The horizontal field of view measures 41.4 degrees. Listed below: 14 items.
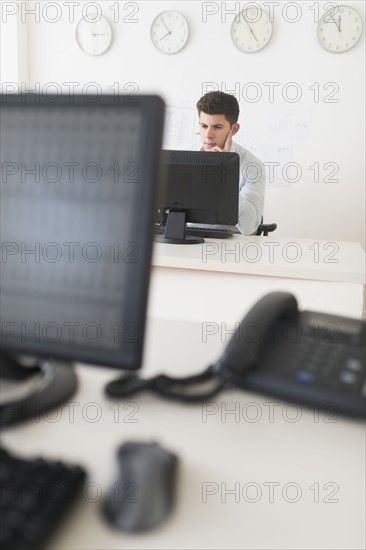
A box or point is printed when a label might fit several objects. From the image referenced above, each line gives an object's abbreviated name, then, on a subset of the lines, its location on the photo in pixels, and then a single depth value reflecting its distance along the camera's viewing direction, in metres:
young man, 2.56
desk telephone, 0.58
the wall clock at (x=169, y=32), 3.56
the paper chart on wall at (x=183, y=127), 3.71
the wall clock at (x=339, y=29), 3.33
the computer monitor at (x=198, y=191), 2.03
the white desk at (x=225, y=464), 0.42
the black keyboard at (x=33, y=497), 0.37
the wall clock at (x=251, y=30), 3.44
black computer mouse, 0.42
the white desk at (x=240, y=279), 1.56
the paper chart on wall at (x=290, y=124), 3.52
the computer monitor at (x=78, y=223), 0.53
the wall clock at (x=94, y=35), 3.72
